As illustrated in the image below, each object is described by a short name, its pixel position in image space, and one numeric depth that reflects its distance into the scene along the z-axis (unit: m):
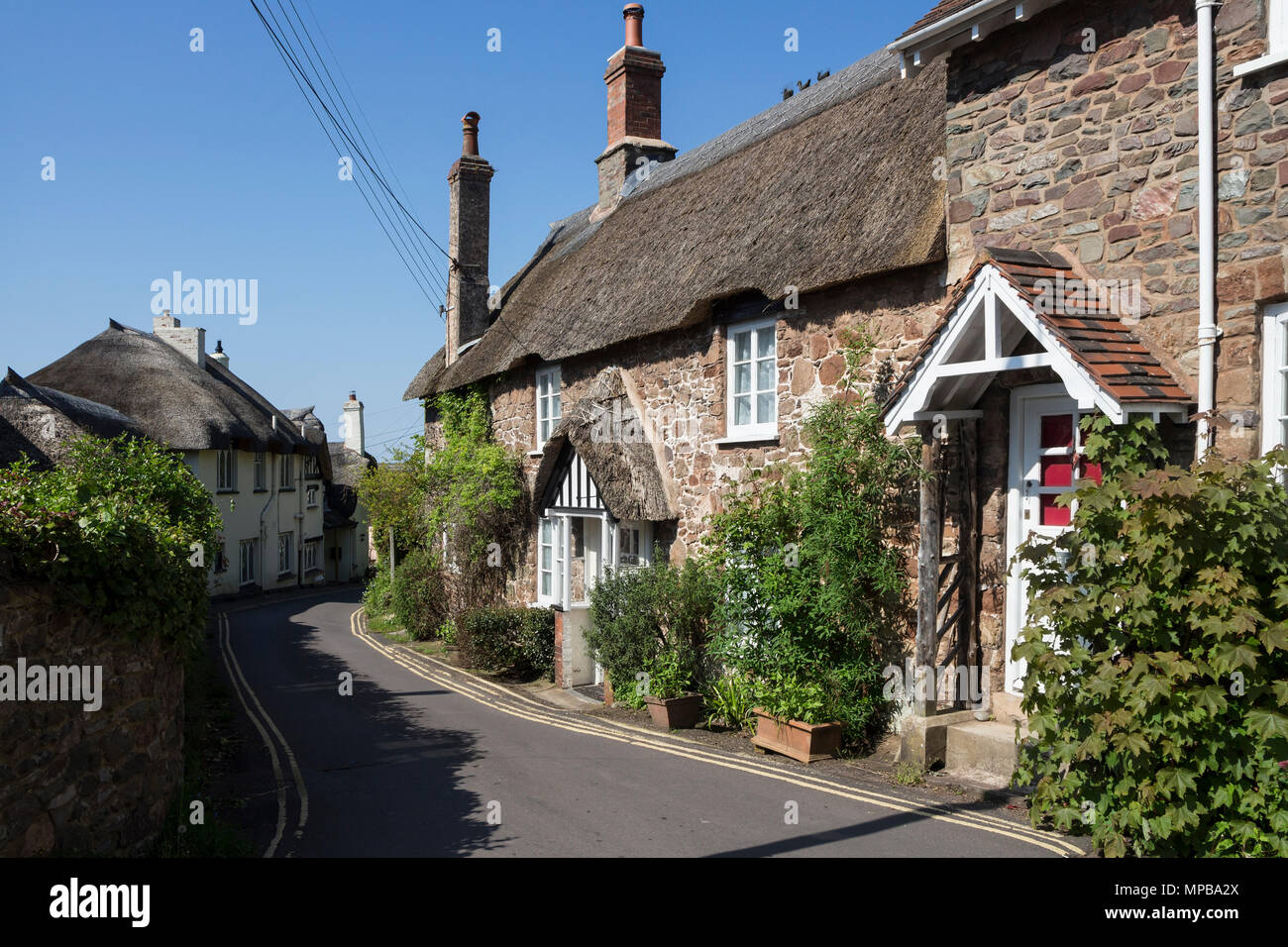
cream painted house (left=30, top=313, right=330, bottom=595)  28.31
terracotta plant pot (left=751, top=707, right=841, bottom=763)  8.70
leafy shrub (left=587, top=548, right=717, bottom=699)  11.07
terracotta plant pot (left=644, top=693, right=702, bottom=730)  10.70
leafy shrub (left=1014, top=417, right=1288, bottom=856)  4.89
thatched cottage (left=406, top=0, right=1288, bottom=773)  6.27
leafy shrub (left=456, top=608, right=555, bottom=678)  14.95
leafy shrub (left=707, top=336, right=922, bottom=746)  8.86
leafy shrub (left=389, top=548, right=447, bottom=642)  19.38
